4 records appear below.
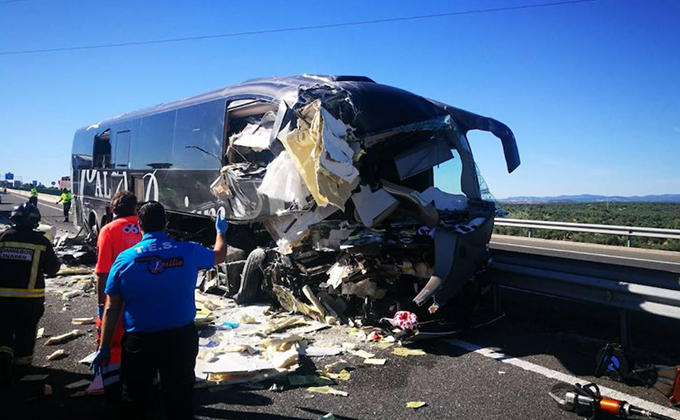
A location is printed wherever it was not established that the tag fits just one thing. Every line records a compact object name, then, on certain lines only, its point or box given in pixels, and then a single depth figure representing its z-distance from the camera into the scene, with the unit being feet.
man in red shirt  12.38
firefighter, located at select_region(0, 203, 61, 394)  15.10
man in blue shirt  10.16
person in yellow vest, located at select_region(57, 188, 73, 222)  80.48
